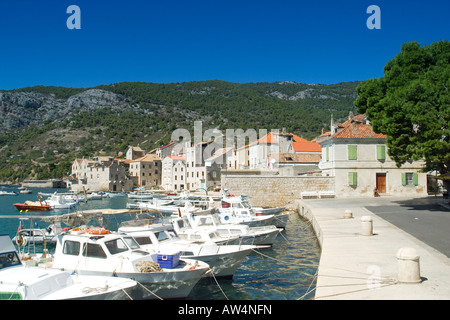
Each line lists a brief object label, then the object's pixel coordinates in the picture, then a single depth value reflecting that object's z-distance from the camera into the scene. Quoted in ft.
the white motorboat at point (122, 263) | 39.27
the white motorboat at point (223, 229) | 63.72
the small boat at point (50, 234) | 83.15
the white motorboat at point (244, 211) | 87.81
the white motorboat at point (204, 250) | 49.14
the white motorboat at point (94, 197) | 245.65
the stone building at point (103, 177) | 331.16
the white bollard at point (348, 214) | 74.54
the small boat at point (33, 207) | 175.22
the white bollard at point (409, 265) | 29.35
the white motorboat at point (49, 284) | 30.17
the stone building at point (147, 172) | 344.69
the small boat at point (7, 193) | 306.55
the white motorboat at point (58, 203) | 180.22
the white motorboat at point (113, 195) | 270.98
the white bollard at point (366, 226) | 53.82
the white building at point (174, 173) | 288.92
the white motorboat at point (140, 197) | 227.73
